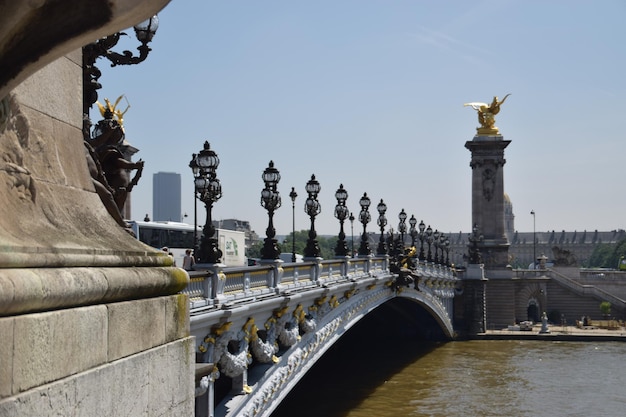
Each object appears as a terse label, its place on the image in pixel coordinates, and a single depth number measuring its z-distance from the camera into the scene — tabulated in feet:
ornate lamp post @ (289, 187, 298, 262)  126.31
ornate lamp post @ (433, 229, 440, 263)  232.28
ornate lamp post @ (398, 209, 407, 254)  165.37
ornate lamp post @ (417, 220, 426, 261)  199.21
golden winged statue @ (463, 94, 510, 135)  277.44
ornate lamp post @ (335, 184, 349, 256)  102.78
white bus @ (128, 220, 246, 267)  125.31
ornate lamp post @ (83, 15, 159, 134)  32.53
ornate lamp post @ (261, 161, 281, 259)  68.18
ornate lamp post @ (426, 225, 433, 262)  212.64
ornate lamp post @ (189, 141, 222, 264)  52.54
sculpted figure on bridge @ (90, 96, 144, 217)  29.81
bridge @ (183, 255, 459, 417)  52.29
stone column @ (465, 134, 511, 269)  268.62
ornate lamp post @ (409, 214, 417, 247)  196.18
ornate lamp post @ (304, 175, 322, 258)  86.99
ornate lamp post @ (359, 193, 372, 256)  121.39
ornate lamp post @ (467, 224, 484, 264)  245.65
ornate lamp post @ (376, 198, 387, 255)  137.08
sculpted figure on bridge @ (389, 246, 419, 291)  139.64
